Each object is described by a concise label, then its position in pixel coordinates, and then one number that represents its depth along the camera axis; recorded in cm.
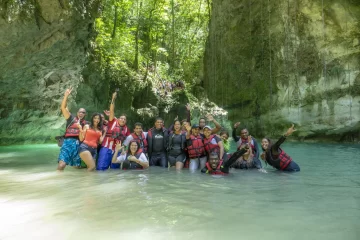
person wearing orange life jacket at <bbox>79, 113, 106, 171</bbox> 701
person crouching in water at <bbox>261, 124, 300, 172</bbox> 698
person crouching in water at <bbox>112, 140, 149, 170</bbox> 727
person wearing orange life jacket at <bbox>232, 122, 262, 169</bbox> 749
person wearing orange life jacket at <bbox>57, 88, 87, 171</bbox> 719
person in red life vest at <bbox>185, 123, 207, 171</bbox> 729
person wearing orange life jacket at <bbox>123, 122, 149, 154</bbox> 736
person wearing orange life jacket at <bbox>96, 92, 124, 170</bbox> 734
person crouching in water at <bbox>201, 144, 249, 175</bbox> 662
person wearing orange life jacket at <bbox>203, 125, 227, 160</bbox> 700
